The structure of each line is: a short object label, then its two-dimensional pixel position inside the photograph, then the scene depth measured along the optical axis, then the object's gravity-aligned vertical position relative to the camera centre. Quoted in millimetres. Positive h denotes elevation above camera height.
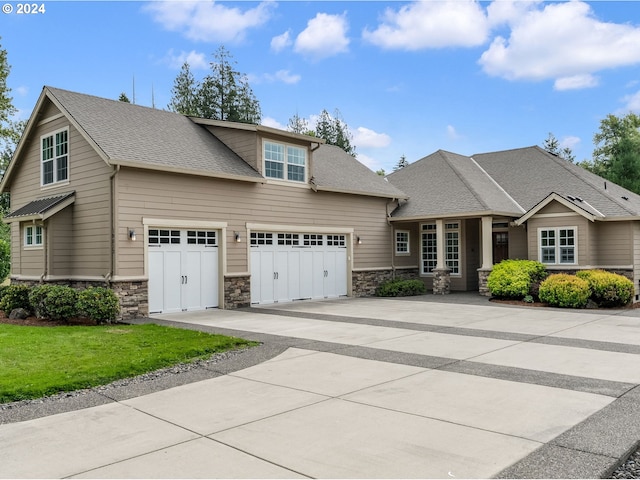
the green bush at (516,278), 17156 -946
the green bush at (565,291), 15461 -1260
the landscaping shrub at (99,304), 12023 -1125
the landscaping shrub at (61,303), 12141 -1089
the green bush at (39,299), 12703 -1029
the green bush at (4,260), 26828 -164
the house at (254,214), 13906 +1231
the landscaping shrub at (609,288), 15516 -1190
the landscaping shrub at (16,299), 13938 -1120
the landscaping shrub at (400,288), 19828 -1414
